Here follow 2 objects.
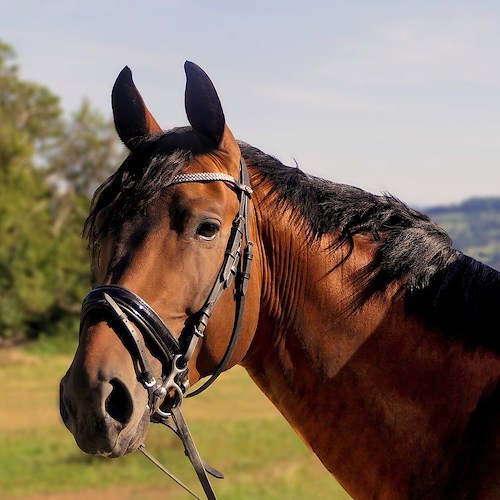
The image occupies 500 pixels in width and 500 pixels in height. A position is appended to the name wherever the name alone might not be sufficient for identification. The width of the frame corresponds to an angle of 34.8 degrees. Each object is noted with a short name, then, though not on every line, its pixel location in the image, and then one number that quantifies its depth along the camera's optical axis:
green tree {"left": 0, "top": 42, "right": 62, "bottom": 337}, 41.78
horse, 2.94
